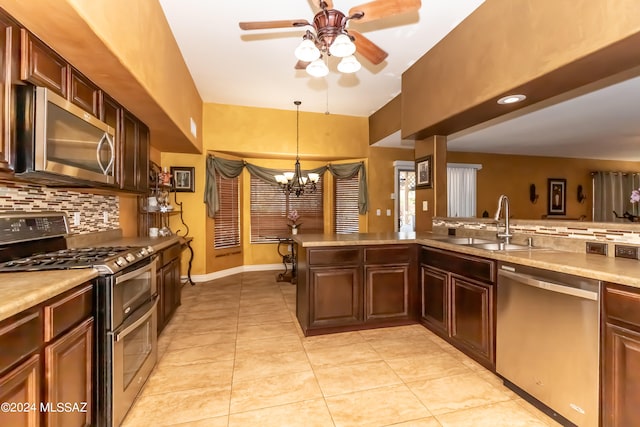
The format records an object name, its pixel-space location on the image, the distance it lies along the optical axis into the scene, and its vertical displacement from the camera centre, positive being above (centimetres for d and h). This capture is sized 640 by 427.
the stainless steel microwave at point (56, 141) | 151 +42
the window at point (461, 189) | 656 +55
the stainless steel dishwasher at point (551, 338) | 156 -74
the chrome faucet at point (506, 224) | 258 -9
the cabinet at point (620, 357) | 138 -68
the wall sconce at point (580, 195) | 722 +47
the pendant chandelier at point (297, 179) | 482 +58
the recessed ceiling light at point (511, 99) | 246 +98
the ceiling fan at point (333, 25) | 183 +124
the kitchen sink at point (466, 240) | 296 -27
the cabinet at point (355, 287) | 287 -73
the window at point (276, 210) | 589 +8
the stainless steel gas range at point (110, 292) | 158 -47
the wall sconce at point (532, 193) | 699 +49
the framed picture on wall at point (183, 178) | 488 +59
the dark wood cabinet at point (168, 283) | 288 -74
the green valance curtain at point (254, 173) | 497 +77
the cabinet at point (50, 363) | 106 -61
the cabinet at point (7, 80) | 140 +64
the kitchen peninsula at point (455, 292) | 146 -62
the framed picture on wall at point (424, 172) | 379 +55
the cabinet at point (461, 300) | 223 -74
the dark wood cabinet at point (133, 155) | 263 +58
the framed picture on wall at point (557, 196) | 712 +44
